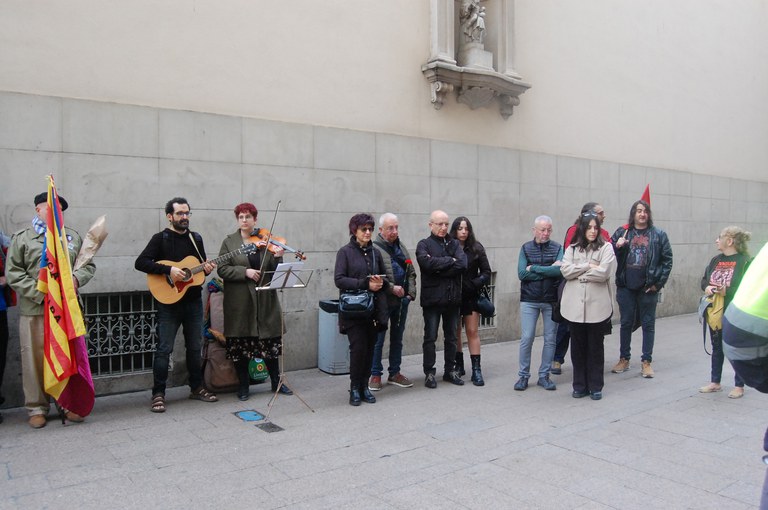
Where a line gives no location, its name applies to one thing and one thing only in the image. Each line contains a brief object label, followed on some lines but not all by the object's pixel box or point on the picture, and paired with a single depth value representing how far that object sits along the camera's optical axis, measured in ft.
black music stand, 18.99
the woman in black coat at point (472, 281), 23.80
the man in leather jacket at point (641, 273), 25.04
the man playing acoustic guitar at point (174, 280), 20.07
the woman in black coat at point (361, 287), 20.84
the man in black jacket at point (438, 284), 22.72
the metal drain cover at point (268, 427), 18.40
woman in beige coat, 21.71
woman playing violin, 21.22
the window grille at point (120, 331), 21.79
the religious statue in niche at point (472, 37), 31.78
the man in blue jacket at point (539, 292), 23.27
